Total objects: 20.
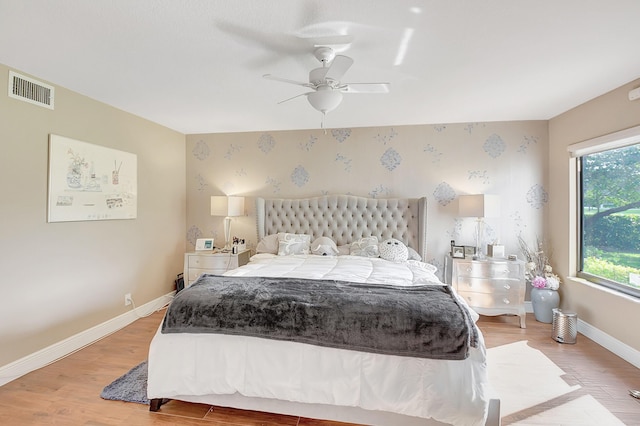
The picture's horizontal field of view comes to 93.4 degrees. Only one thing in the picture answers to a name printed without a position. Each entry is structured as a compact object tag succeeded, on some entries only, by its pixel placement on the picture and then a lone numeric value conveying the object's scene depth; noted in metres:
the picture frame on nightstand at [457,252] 3.81
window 2.87
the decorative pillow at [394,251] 3.63
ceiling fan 2.10
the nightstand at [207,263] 4.12
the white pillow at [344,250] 4.02
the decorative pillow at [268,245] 4.15
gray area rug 2.17
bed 1.69
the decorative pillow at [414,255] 3.85
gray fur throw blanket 1.74
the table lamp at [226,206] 4.29
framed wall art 2.80
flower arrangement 3.63
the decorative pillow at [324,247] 3.88
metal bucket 3.06
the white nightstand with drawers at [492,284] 3.58
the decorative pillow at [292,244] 3.95
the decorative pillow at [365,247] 3.79
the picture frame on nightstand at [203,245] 4.34
